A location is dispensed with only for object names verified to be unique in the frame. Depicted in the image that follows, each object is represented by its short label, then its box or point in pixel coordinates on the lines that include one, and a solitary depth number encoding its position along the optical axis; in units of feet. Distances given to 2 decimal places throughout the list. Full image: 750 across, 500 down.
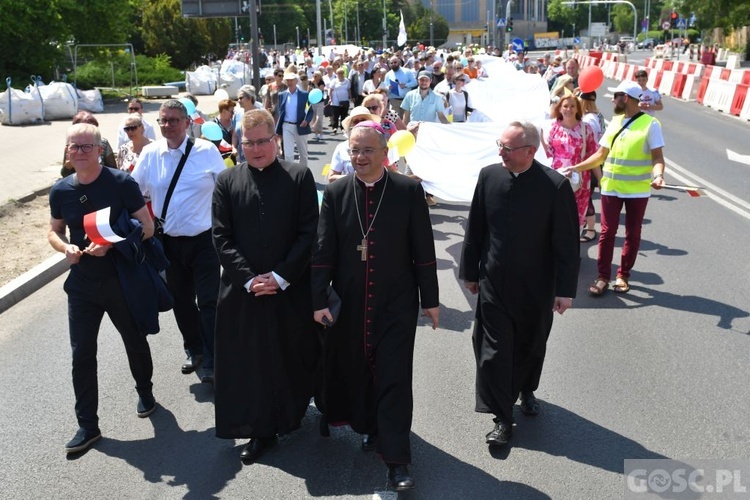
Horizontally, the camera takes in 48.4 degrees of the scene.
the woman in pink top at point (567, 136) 28.22
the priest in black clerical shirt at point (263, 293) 15.69
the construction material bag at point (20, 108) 78.28
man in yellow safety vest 24.82
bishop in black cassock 14.85
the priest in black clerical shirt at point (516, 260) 16.02
